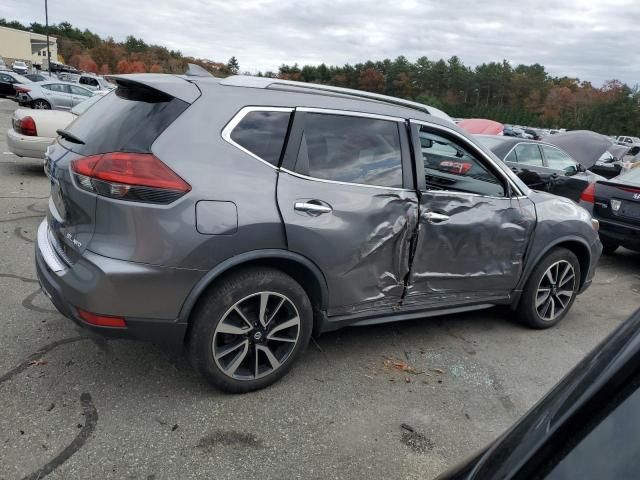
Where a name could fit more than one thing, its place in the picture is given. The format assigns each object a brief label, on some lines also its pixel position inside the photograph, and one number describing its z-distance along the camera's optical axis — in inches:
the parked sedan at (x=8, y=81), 1208.2
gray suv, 107.2
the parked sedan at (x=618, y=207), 260.1
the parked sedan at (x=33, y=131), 337.1
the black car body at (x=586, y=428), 37.0
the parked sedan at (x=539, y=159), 332.4
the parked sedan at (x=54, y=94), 740.6
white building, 3457.2
